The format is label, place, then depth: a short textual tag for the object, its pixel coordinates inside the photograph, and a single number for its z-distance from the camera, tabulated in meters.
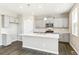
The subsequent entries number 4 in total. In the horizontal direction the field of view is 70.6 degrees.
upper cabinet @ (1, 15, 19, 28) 2.69
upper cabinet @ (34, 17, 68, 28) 3.33
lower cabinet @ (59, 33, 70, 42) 2.87
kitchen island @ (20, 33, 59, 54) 1.98
